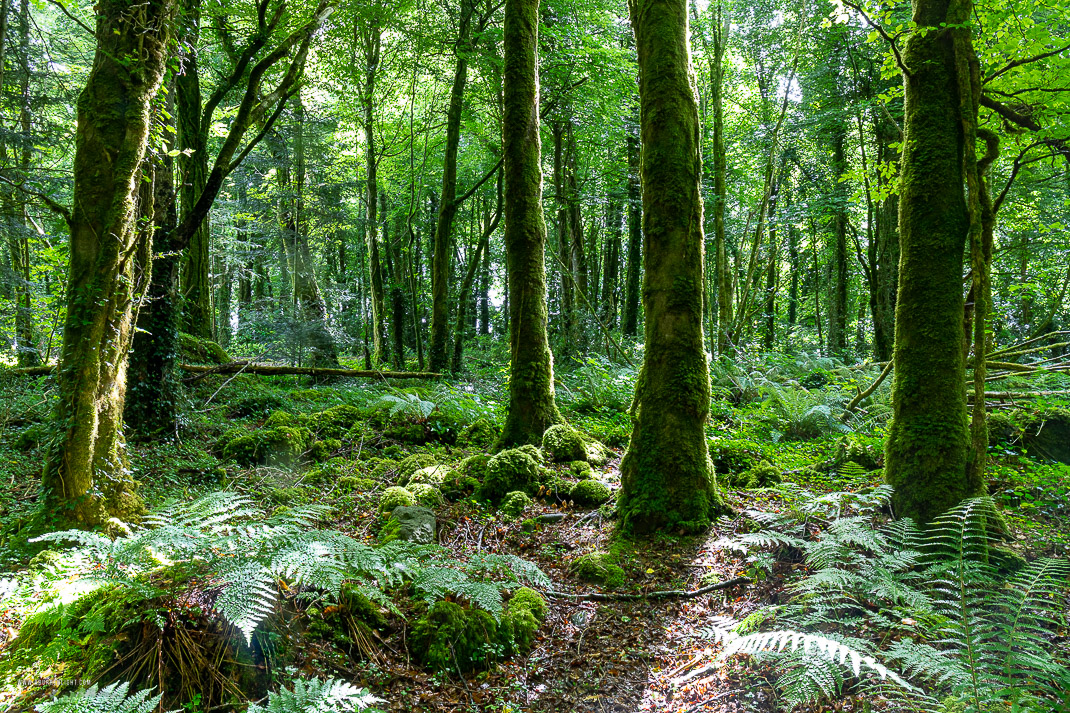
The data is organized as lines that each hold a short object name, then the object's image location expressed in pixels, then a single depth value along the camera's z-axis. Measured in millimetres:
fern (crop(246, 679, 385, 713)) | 1923
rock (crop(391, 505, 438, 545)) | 4406
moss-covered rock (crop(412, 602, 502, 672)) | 3020
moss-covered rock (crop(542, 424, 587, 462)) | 6469
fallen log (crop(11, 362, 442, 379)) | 9777
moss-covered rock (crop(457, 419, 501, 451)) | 7945
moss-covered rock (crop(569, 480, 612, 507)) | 5484
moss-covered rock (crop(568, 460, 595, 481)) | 6039
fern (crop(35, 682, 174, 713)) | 1760
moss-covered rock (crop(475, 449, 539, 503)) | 5641
